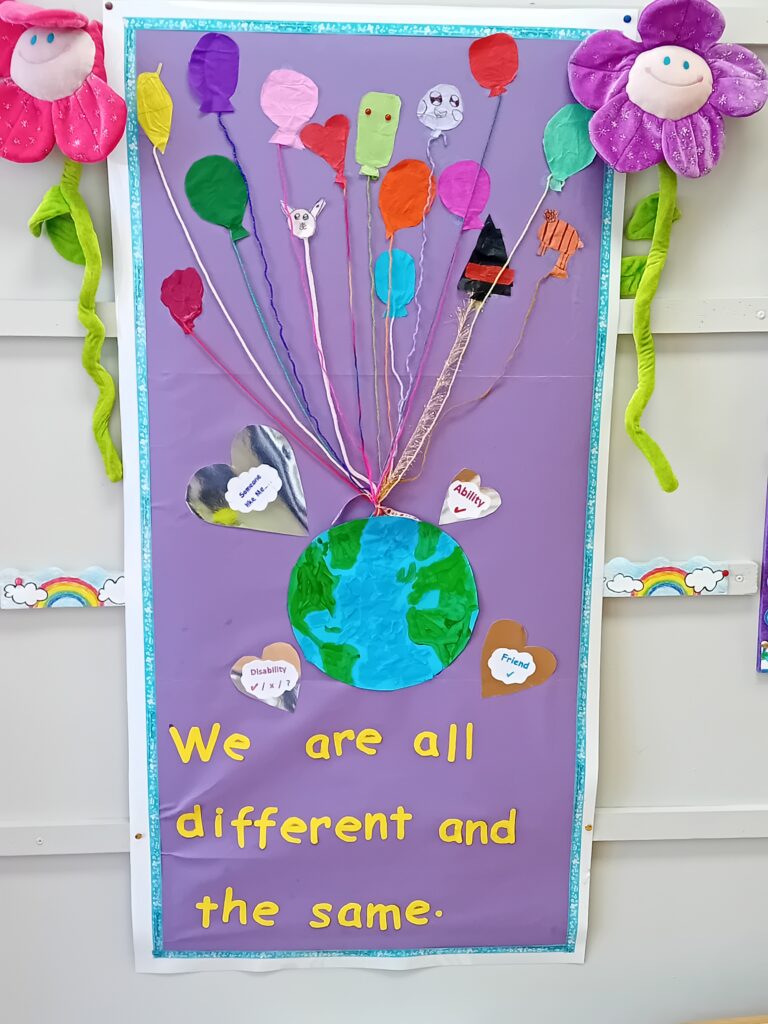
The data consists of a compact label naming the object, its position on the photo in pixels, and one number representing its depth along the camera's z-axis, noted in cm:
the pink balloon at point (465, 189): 109
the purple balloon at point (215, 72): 105
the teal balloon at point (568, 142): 109
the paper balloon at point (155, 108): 105
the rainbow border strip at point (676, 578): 120
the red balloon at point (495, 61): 107
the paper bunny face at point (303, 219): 109
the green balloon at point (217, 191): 107
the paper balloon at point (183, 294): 109
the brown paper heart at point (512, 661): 119
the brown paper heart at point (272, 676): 117
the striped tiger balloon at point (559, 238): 111
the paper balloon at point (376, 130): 107
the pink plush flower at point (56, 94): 99
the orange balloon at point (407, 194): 109
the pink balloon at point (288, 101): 106
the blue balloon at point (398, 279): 110
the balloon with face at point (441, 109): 108
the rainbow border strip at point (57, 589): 115
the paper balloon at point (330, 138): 107
